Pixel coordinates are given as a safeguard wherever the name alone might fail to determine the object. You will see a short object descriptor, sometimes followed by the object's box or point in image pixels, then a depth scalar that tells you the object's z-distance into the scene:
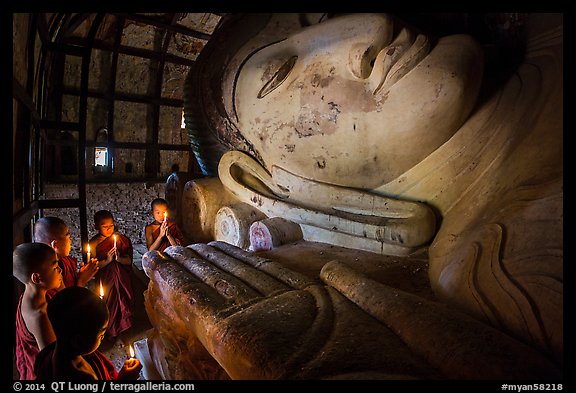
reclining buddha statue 1.07
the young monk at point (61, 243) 1.93
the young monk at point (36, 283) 1.46
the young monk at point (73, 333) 1.10
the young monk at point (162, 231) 3.01
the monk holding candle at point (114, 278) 2.81
